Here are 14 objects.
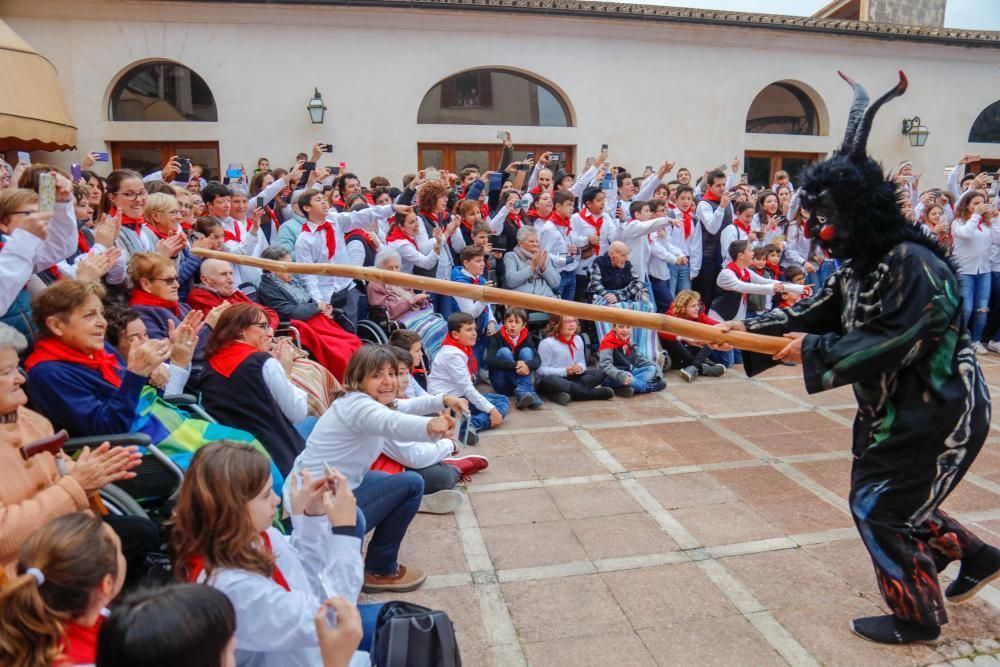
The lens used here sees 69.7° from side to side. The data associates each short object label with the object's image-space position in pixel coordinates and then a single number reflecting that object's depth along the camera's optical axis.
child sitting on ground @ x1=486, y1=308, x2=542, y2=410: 6.57
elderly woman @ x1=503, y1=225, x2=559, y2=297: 7.36
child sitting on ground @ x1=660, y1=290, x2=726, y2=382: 7.36
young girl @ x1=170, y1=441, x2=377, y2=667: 2.05
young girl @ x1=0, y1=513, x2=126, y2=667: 1.61
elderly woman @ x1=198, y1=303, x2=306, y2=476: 3.69
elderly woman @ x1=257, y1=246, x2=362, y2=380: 5.57
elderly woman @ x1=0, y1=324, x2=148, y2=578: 2.21
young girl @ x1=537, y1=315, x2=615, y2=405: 6.66
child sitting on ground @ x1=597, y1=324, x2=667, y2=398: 6.79
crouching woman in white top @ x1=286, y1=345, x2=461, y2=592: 3.24
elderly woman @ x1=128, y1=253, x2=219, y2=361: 4.23
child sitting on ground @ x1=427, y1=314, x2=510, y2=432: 5.49
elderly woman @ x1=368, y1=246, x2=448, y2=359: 6.47
